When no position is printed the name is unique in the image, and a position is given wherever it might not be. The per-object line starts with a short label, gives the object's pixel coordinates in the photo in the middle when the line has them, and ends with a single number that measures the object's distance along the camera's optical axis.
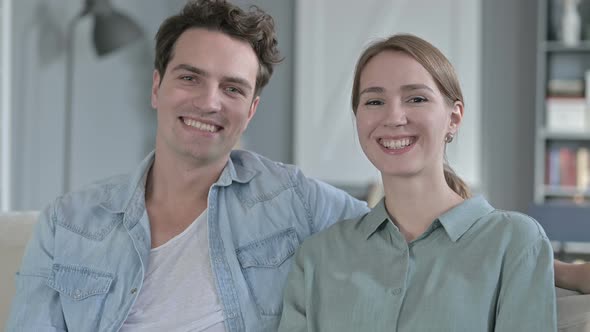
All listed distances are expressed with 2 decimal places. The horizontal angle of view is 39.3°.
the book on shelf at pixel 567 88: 5.11
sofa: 2.06
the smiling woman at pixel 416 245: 1.54
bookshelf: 5.10
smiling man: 1.86
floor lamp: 4.56
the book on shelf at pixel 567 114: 5.09
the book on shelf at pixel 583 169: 5.12
